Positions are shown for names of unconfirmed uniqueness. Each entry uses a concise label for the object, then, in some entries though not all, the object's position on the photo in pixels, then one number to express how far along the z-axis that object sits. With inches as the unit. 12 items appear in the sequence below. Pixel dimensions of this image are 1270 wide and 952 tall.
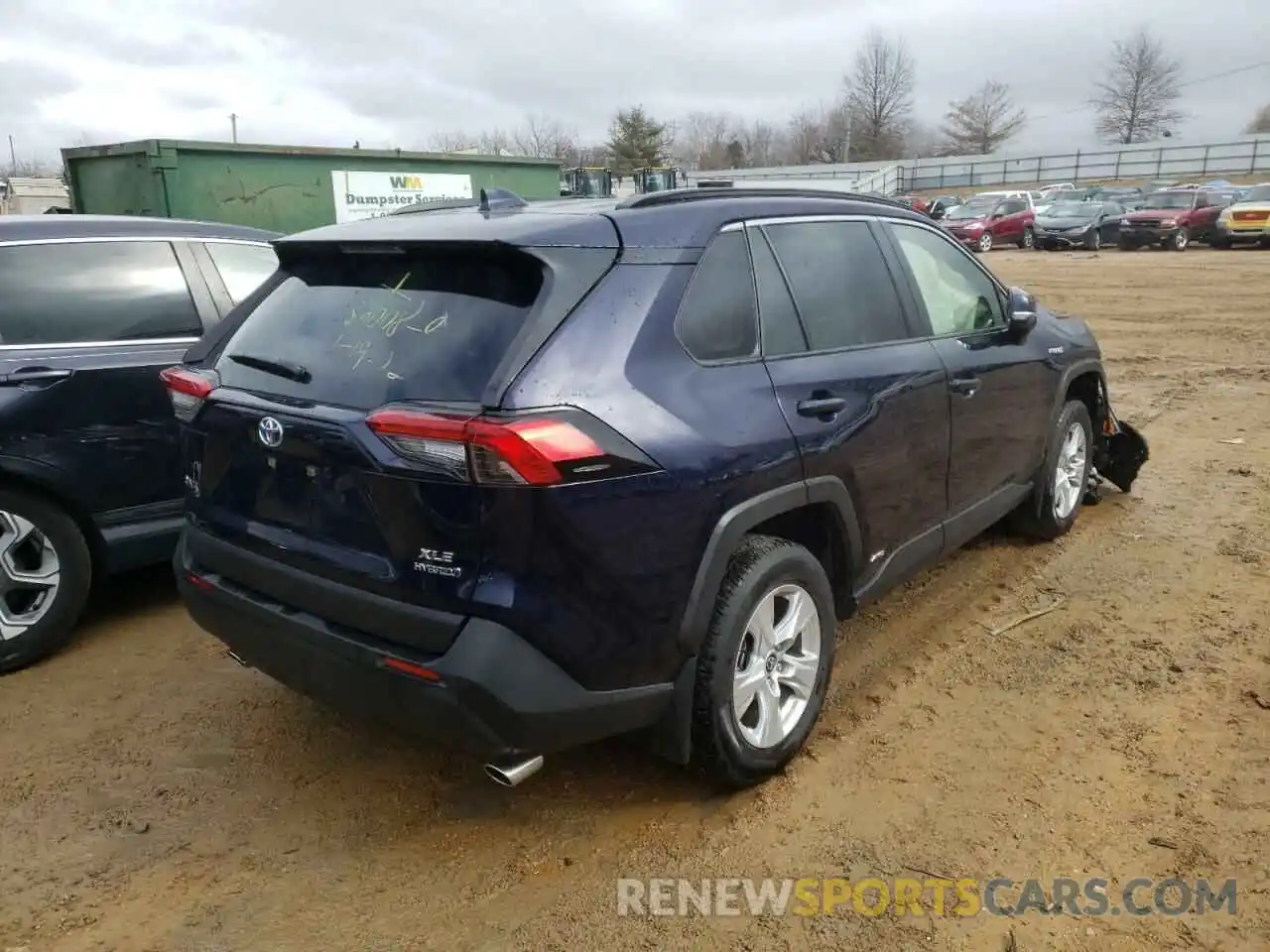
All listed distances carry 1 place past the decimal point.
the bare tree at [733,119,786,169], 3427.7
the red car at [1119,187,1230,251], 1019.9
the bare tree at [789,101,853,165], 3198.8
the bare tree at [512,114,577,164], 2423.7
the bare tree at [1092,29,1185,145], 2878.9
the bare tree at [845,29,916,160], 3198.8
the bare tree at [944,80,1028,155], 2982.3
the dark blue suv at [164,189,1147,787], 96.4
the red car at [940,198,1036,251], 1111.6
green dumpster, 381.4
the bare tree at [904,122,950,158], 3211.1
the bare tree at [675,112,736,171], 3277.6
